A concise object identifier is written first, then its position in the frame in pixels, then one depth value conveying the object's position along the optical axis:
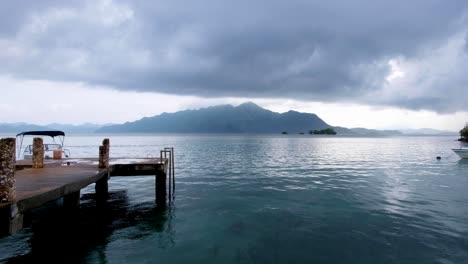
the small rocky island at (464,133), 143.50
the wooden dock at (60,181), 8.95
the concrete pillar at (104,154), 19.31
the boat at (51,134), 27.52
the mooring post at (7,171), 8.81
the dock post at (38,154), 18.50
